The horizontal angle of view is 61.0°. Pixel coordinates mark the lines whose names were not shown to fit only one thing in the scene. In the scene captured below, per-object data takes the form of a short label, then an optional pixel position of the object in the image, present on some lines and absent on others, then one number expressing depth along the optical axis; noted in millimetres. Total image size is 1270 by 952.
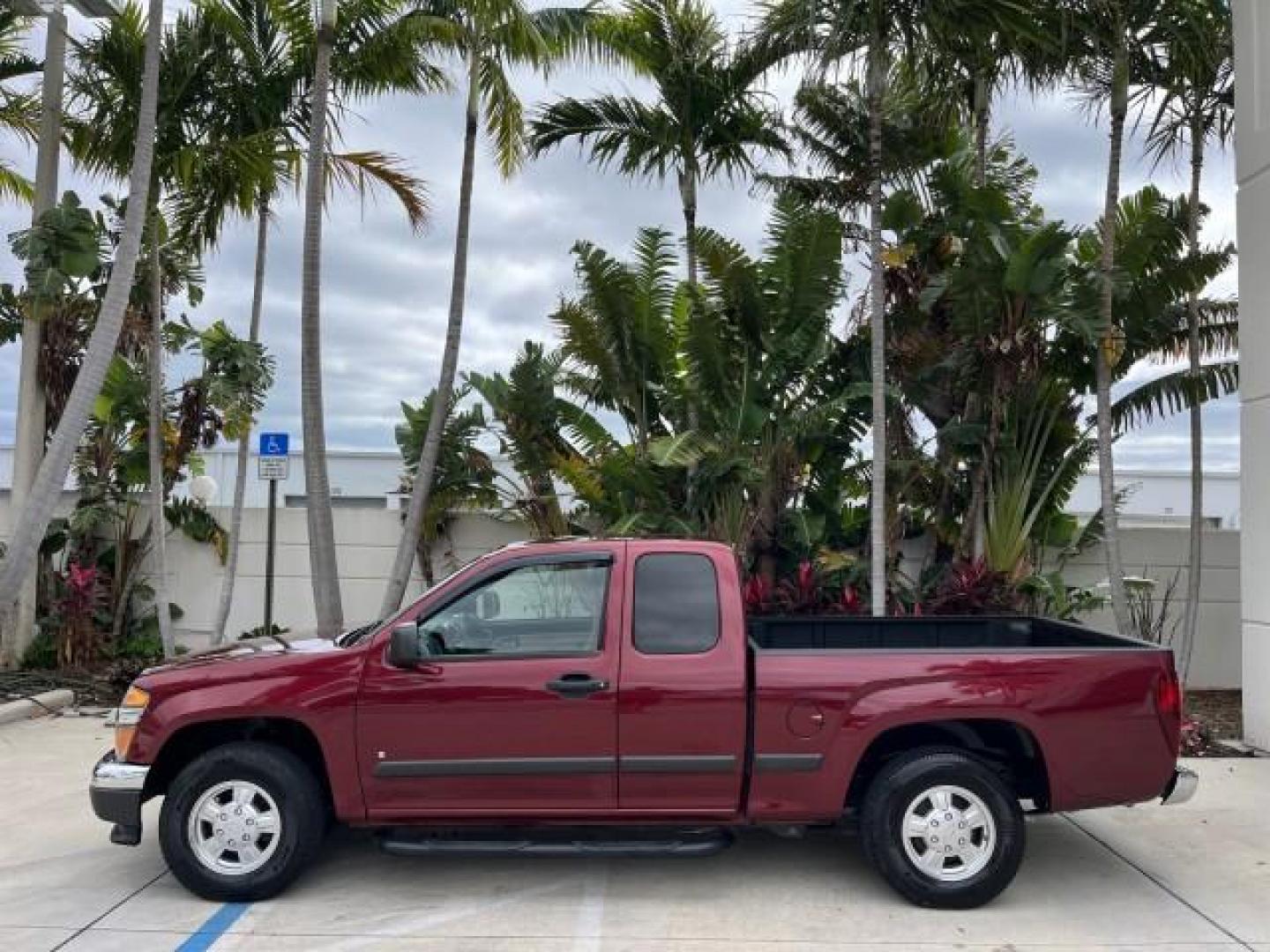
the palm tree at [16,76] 12602
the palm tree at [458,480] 12617
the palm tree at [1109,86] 9570
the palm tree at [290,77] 11242
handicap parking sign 11539
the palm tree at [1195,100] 9609
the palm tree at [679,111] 12180
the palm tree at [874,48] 9070
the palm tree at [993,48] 9000
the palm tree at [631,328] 12305
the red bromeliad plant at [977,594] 10633
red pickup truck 5145
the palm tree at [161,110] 11281
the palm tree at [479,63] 11062
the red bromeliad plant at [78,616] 11891
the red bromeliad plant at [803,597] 10992
